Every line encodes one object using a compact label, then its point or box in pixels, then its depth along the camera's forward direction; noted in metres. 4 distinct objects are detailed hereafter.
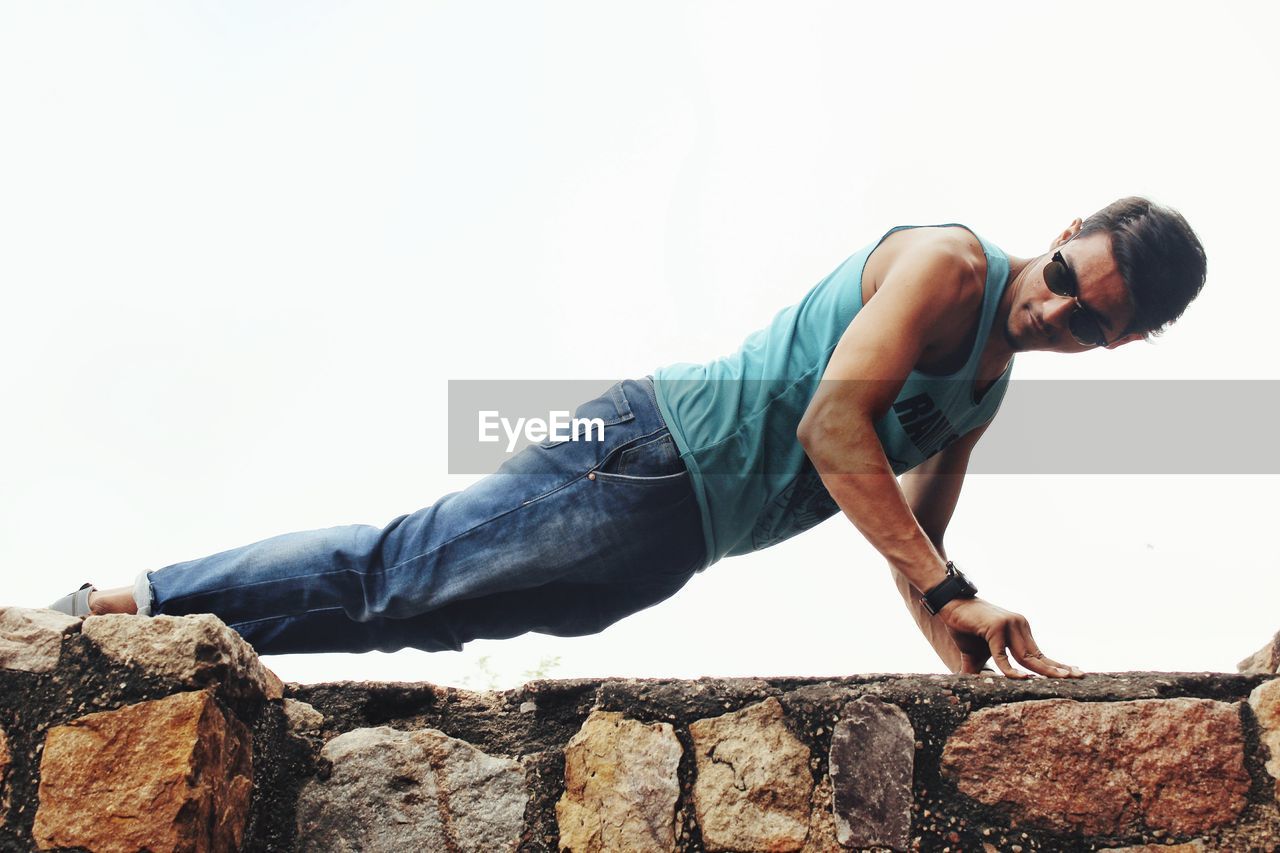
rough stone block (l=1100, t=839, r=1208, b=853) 1.31
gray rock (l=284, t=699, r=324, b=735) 1.56
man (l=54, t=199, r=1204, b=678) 1.64
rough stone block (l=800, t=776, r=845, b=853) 1.37
